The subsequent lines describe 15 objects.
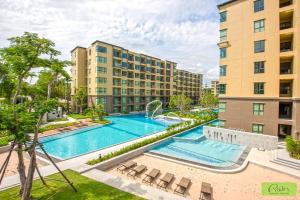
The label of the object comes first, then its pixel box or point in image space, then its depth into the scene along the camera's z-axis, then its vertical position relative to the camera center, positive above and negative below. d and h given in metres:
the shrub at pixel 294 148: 17.31 -4.69
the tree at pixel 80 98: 49.10 -0.24
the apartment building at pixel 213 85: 115.32 +9.41
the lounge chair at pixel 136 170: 14.65 -5.87
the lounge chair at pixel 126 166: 15.43 -5.81
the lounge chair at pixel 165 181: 12.84 -5.79
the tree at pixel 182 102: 54.53 -1.19
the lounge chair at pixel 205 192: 11.27 -5.74
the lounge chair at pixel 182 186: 12.11 -5.81
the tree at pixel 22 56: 10.35 +2.36
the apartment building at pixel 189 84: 89.29 +7.69
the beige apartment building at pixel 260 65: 22.52 +4.42
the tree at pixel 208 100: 57.55 -0.54
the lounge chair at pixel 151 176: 13.51 -5.81
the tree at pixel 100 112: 40.45 -3.23
